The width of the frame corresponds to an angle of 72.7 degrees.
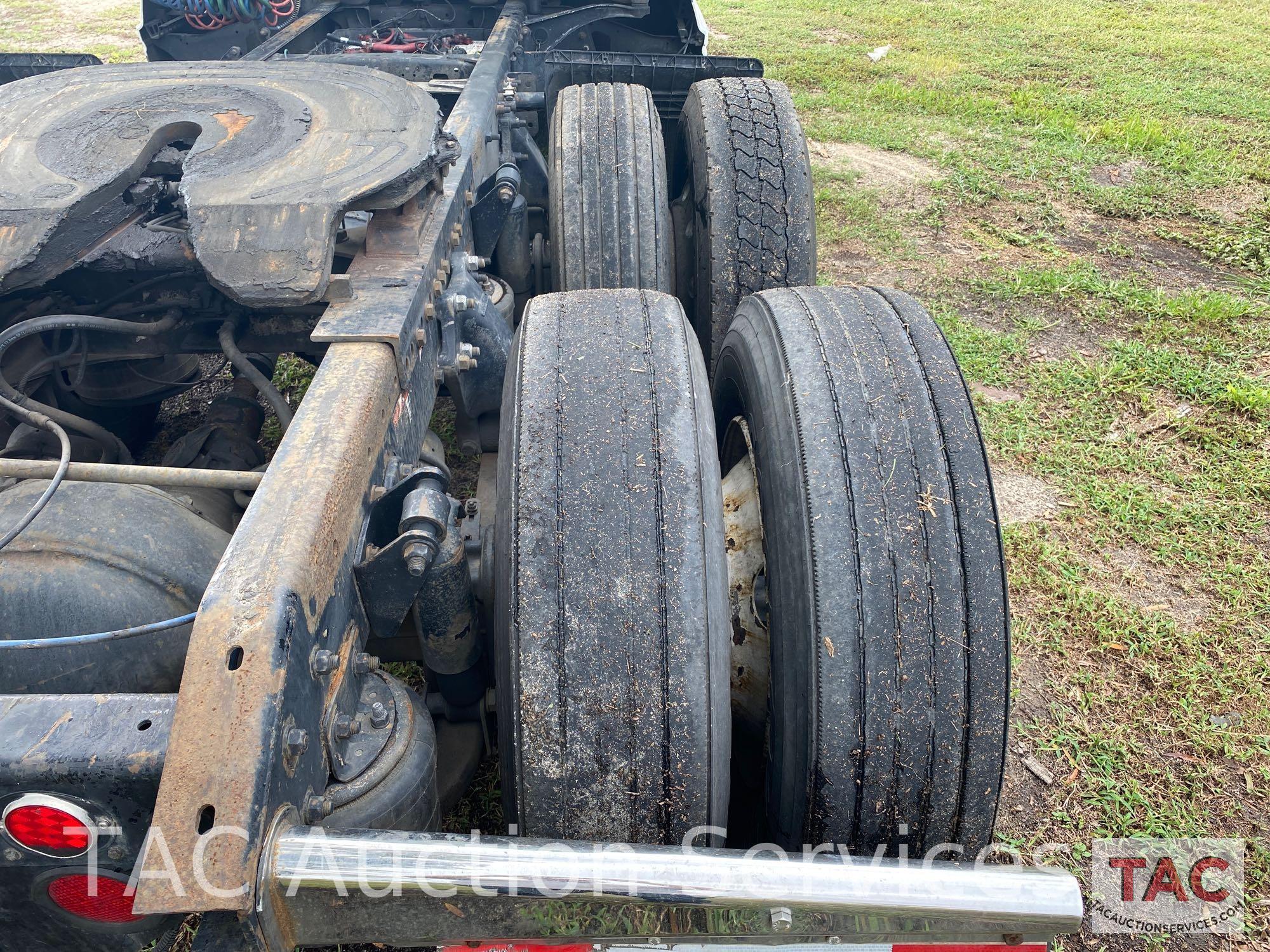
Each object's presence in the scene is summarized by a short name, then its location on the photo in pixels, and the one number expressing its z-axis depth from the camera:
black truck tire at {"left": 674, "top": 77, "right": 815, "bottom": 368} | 2.89
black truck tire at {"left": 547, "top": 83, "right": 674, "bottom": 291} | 2.95
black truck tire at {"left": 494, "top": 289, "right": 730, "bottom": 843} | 1.36
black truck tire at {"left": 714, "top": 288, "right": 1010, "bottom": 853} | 1.47
